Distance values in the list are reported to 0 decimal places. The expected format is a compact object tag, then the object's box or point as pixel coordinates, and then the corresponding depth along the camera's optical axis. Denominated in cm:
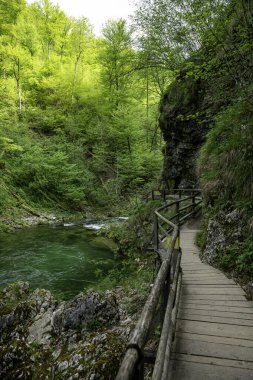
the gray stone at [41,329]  539
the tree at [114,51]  2864
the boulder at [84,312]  559
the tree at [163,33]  1333
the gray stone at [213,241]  654
